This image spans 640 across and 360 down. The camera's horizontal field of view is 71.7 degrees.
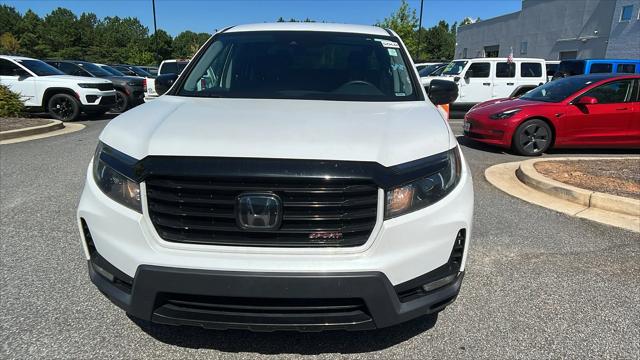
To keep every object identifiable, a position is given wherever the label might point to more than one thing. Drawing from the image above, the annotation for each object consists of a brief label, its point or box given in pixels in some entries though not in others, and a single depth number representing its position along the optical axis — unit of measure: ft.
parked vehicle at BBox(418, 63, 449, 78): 51.56
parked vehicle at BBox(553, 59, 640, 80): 52.49
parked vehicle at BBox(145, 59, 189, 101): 51.52
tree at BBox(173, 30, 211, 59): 280.47
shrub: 35.35
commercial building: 98.78
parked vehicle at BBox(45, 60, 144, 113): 46.62
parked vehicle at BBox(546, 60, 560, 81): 61.28
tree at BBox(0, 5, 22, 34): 304.71
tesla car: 26.05
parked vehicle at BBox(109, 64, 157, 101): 43.65
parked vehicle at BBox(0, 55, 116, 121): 38.01
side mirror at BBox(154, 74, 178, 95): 11.99
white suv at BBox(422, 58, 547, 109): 46.37
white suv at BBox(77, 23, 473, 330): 6.28
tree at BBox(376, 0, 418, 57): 141.38
